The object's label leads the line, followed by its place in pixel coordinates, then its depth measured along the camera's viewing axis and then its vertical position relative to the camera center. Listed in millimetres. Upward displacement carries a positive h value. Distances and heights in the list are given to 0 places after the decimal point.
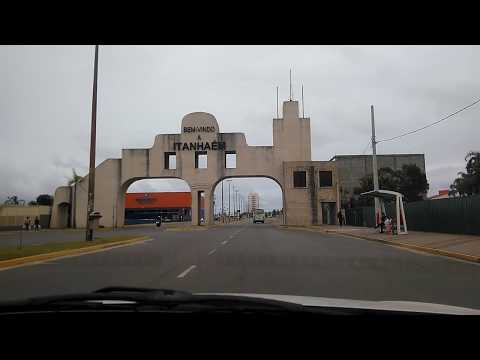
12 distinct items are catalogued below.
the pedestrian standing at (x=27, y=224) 48362 -214
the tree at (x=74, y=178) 67062 +6215
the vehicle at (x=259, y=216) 82250 +729
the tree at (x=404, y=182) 70312 +5652
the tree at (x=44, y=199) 104956 +5234
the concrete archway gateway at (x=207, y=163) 51438 +6309
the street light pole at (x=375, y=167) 30109 +3443
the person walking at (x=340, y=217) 41956 +222
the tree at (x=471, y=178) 51281 +4555
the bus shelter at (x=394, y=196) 25547 +1345
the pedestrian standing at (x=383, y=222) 29031 -177
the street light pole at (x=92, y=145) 23922 +3917
